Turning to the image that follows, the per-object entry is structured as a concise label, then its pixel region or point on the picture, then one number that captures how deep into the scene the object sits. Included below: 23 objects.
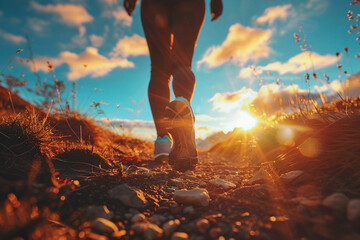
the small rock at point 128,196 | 0.34
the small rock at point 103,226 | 0.25
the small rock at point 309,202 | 0.28
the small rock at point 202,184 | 0.52
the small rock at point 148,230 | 0.25
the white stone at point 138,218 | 0.29
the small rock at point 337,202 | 0.25
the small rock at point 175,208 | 0.34
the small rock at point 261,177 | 0.46
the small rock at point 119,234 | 0.25
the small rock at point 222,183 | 0.48
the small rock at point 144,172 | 0.54
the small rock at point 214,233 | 0.25
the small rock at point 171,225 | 0.28
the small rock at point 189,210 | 0.34
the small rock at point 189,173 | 0.65
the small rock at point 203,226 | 0.27
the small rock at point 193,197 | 0.36
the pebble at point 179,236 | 0.25
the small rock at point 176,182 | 0.51
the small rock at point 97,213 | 0.27
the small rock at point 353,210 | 0.22
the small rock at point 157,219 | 0.30
